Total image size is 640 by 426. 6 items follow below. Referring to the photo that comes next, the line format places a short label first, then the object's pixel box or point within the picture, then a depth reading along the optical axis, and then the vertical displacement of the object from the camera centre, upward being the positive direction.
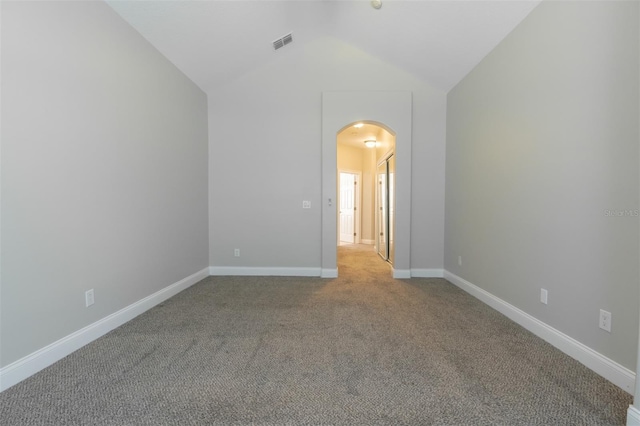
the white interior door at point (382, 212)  5.45 -0.09
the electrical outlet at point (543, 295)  2.03 -0.66
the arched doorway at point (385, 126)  3.75 +1.06
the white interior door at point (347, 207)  8.01 +0.04
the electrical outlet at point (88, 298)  1.98 -0.66
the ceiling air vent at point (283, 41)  3.48 +2.20
